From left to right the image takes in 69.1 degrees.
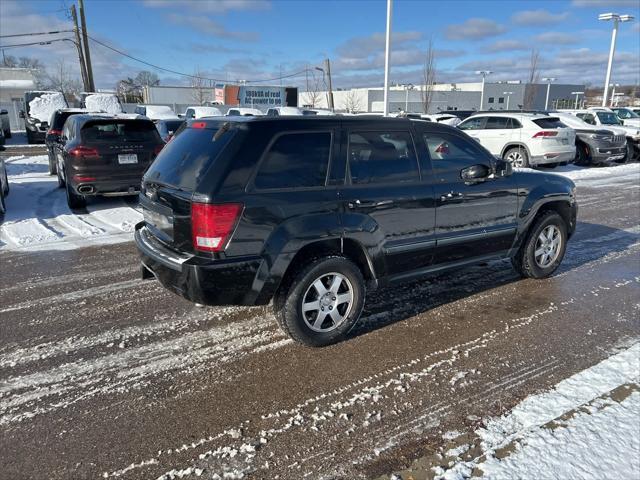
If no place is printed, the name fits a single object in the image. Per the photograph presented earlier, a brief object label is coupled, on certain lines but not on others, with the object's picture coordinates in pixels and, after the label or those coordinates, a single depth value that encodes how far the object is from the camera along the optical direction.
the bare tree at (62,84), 59.40
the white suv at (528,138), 13.63
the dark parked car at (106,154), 8.09
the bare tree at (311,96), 57.74
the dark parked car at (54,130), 12.11
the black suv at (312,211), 3.38
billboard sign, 43.16
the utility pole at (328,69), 41.63
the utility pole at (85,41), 28.30
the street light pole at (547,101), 71.64
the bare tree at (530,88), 39.31
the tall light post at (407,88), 53.94
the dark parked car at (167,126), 15.60
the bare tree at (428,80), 35.69
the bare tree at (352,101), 63.22
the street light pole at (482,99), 63.59
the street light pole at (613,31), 29.23
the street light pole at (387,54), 18.66
